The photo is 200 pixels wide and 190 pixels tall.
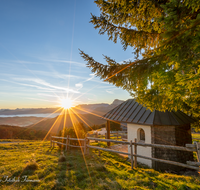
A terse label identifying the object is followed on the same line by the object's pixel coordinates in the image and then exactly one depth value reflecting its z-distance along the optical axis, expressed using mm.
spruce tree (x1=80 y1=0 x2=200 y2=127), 3229
